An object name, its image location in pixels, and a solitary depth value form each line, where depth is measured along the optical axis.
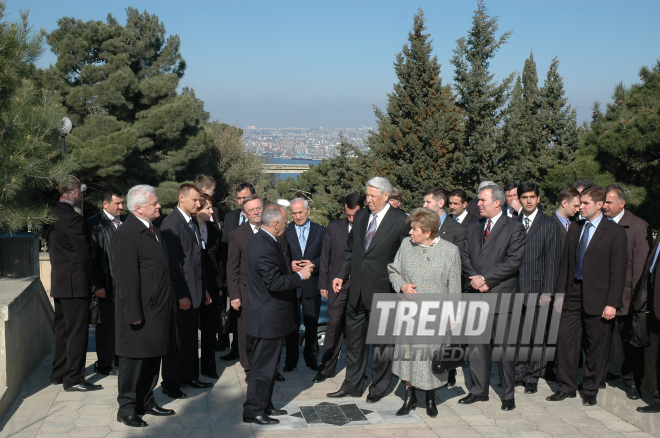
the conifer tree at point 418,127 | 27.33
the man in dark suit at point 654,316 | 5.35
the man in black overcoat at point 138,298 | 4.78
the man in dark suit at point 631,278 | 5.77
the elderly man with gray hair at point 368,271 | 5.58
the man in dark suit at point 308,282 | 6.75
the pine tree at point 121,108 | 27.20
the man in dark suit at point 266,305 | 4.83
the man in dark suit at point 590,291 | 5.58
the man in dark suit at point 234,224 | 6.99
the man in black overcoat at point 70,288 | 5.78
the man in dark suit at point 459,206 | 7.12
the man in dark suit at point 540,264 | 5.84
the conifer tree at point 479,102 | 27.35
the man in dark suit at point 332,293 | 6.36
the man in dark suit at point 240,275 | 6.29
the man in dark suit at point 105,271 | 6.19
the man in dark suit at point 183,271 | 5.56
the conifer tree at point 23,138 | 5.62
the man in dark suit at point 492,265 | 5.46
